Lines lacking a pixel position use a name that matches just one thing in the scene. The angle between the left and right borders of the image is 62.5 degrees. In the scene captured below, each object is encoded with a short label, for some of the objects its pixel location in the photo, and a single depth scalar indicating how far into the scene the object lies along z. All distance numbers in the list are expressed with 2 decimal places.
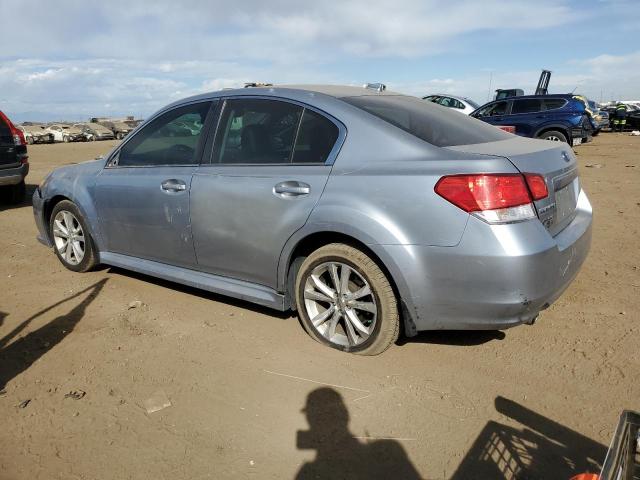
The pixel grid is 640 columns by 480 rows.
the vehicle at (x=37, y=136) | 34.45
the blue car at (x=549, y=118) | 14.99
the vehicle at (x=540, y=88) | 24.28
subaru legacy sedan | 2.77
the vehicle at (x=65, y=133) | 36.78
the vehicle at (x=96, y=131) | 38.19
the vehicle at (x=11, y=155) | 8.19
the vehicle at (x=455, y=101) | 19.02
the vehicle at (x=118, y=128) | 40.44
